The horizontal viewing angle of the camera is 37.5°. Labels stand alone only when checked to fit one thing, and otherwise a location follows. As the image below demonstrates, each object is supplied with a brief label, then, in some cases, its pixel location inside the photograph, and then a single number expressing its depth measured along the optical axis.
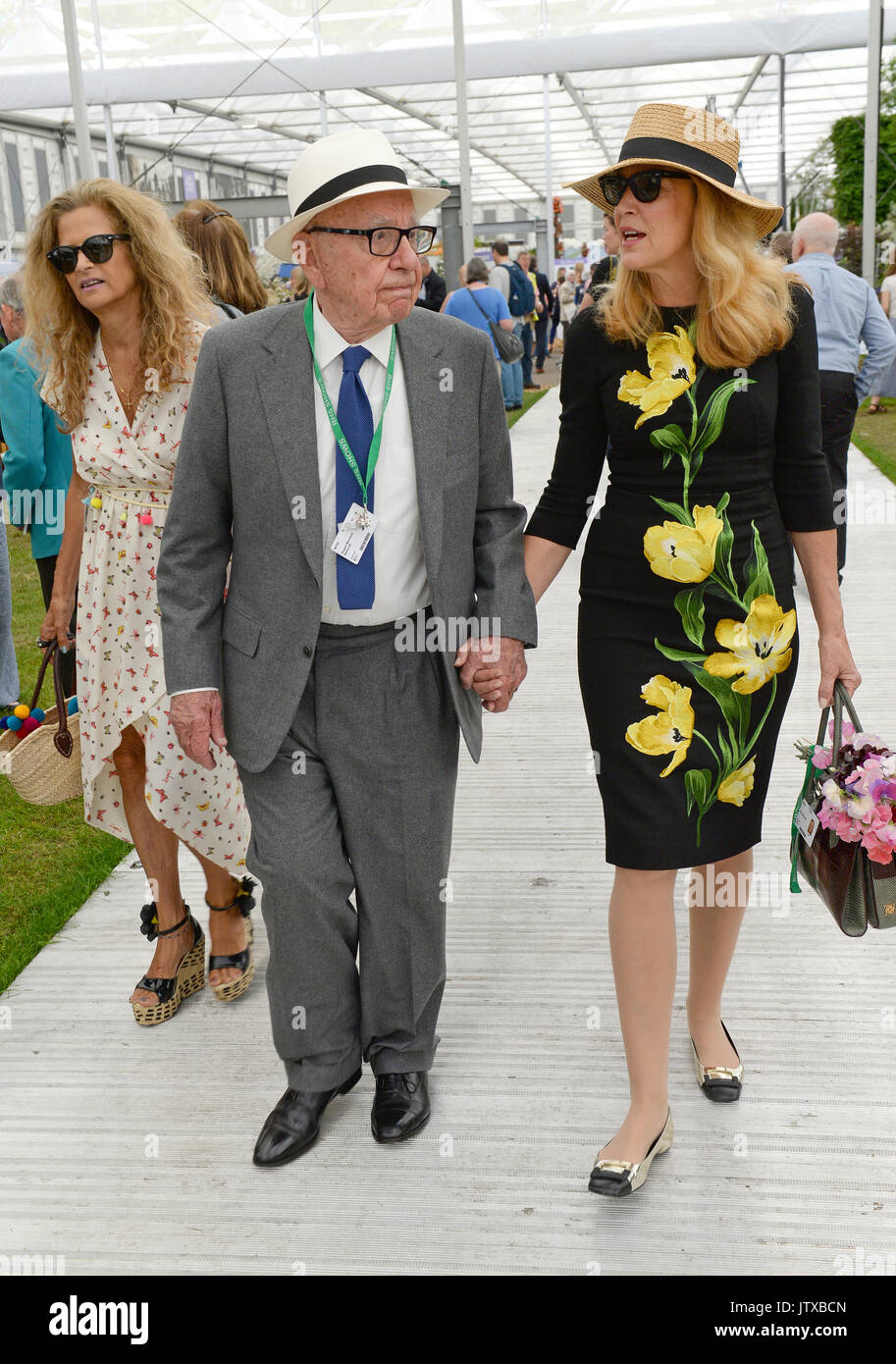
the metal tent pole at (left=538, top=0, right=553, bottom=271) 20.80
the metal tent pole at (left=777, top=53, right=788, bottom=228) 18.55
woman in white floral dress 3.25
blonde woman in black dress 2.59
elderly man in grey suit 2.65
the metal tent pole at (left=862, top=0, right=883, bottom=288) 14.67
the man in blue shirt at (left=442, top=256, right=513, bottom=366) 12.70
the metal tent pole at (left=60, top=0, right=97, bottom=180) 11.56
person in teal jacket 5.47
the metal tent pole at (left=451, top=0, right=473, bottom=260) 15.25
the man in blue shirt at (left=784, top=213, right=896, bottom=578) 6.83
